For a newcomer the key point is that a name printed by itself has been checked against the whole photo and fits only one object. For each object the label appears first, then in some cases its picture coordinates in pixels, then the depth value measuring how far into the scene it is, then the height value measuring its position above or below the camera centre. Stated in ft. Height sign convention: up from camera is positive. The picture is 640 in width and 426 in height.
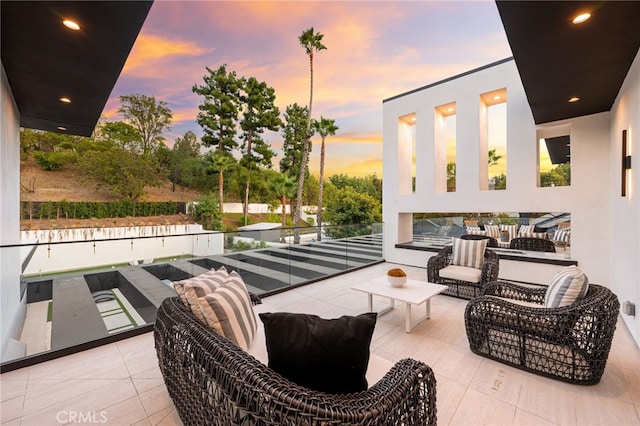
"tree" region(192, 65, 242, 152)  60.44 +23.73
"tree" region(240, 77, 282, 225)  61.72 +21.30
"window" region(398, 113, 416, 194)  22.13 +4.94
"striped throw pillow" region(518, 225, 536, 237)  19.63 -1.38
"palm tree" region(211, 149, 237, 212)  62.23 +11.30
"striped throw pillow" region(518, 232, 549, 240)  19.27 -1.77
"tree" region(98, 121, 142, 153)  69.54 +20.04
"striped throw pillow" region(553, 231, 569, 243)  17.70 -1.72
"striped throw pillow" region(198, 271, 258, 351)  5.38 -2.20
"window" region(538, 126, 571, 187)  17.39 +5.69
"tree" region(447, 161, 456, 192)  48.32 +6.29
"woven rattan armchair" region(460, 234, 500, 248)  16.79 -2.08
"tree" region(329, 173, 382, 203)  87.57 +9.79
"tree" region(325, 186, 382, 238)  38.99 +0.19
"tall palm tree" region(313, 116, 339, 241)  43.55 +13.75
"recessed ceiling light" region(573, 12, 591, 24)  6.65 +4.92
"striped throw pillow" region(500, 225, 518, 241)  20.58 -1.50
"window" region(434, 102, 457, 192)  20.40 +5.29
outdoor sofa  2.95 -2.38
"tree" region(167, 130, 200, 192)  79.36 +16.00
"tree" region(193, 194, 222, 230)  67.67 -0.77
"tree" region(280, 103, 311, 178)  66.54 +19.19
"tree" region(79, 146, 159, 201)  66.59 +10.13
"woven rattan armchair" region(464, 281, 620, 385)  6.75 -3.42
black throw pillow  3.65 -1.98
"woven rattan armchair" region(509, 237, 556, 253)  17.76 -2.30
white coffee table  9.95 -3.27
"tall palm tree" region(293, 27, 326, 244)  38.75 +24.45
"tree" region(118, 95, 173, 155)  72.59 +26.35
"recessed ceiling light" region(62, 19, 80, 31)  6.76 +4.79
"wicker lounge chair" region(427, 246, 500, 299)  13.14 -3.31
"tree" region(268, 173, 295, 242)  59.72 +5.65
